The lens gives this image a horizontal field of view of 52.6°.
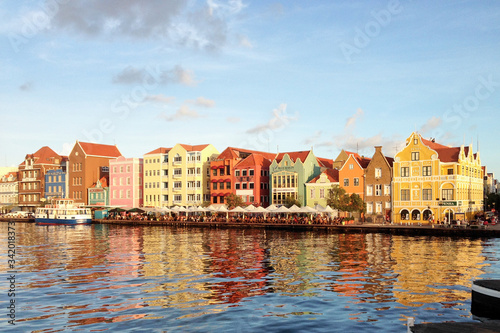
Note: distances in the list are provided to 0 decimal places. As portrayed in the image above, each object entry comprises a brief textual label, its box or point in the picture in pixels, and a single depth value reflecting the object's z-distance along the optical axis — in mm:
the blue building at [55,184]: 131000
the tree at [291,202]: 86500
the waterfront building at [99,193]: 122250
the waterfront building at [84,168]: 126062
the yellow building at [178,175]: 107000
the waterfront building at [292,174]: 91250
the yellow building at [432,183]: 72938
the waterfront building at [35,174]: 138125
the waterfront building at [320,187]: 87500
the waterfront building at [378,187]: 79812
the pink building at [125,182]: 118438
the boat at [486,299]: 20938
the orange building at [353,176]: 83000
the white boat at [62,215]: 99375
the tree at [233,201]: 93188
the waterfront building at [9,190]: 148875
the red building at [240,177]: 97188
